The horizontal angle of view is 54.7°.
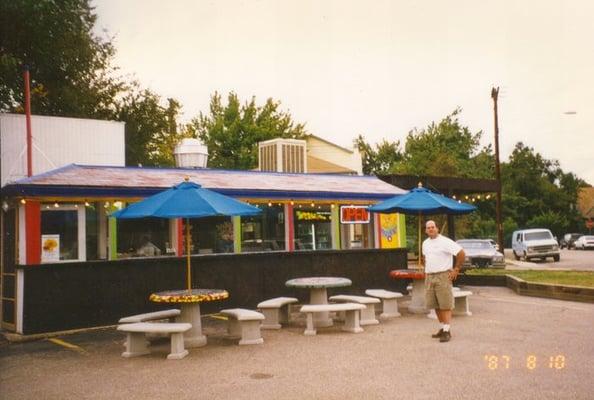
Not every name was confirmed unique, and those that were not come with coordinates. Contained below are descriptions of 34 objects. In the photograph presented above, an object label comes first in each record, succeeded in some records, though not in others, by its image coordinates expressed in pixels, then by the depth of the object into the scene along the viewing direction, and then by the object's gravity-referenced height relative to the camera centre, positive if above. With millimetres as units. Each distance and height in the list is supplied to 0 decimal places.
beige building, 23016 +3731
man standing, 8727 -726
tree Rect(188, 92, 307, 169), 42094 +7538
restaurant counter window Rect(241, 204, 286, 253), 13398 -9
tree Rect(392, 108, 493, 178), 46219 +6881
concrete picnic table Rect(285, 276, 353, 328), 10266 -1034
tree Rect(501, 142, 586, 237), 56781 +2722
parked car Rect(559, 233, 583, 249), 51500 -1423
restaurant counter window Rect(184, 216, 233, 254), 12969 -77
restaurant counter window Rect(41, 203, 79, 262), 10789 +28
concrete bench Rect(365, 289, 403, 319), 11281 -1559
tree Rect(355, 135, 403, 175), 55062 +6759
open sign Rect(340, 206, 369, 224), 14703 +342
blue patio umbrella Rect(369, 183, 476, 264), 11875 +464
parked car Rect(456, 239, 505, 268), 24312 -1360
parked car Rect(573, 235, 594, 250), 46750 -1513
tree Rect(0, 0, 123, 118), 21484 +7598
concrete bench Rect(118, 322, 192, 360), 7996 -1523
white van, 31234 -1101
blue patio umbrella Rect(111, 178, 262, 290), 8664 +405
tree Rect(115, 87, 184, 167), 29953 +5810
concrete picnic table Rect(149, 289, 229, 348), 8719 -1180
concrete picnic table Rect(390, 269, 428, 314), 11812 -1298
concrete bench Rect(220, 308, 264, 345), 8953 -1508
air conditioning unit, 22891 +3012
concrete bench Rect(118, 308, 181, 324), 9219 -1387
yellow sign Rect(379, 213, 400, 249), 15305 -94
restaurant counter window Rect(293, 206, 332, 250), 14055 +26
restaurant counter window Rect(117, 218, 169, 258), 11883 -94
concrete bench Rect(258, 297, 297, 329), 10367 -1525
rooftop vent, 19234 +2600
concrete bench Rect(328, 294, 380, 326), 10539 -1546
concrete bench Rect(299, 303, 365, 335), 9586 -1452
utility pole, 29066 +3502
